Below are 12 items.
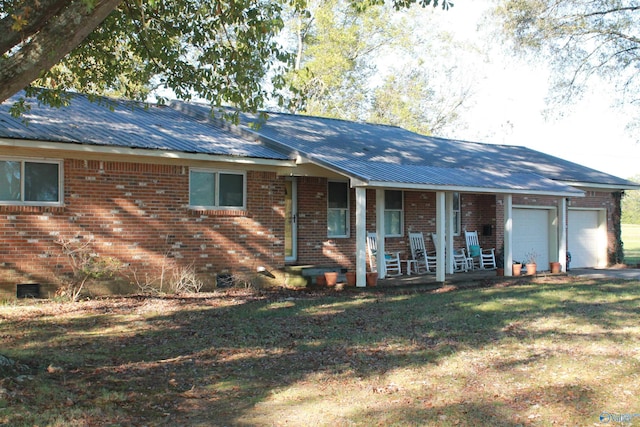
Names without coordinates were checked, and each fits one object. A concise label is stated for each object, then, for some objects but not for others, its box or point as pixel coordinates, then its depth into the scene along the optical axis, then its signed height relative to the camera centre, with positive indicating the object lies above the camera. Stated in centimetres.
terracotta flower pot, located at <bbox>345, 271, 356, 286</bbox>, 1438 -122
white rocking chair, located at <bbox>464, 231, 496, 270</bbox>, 1961 -92
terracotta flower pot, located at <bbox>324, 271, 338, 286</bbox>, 1450 -123
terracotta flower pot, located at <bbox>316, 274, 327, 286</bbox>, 1477 -130
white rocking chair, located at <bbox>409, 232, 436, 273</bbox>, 1822 -87
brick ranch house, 1199 +69
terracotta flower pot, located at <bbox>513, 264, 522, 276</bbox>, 1727 -123
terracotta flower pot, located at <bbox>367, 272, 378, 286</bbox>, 1438 -124
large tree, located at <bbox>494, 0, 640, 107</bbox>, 2152 +672
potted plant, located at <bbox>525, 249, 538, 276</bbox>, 1786 -111
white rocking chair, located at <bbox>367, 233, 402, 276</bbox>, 1705 -96
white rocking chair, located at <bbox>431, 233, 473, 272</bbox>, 1884 -111
